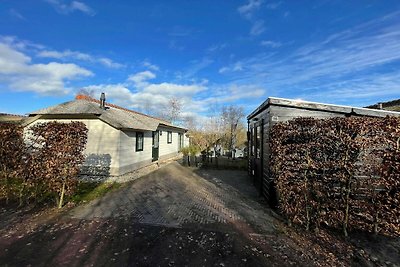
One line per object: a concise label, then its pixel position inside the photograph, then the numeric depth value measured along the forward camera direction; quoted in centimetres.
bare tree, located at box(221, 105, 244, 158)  2799
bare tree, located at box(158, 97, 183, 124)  4509
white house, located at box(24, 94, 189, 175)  1237
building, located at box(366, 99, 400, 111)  1251
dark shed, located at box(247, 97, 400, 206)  735
